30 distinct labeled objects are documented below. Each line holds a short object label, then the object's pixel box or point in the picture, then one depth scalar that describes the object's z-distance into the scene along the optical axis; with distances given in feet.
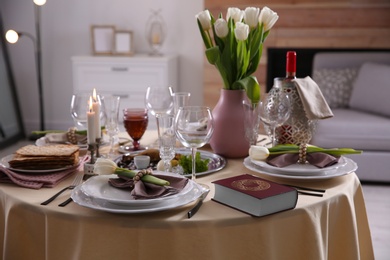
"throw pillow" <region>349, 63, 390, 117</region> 13.11
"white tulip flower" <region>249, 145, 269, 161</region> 6.03
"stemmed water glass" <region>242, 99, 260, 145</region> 6.43
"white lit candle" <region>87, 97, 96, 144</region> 5.90
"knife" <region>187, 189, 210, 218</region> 4.72
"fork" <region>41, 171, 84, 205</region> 5.10
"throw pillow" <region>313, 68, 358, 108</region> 13.93
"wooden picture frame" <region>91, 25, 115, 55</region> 16.33
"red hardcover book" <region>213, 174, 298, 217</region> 4.71
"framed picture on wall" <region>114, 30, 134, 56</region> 16.22
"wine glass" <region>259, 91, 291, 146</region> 6.32
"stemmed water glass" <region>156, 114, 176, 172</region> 5.88
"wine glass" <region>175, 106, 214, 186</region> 5.34
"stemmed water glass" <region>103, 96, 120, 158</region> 6.91
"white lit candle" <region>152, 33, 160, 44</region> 16.20
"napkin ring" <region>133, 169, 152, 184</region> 5.01
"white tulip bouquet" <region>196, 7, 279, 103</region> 6.42
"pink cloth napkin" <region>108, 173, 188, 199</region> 4.83
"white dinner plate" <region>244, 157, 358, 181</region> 5.57
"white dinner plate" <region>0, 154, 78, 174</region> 5.83
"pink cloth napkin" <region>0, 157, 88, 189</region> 5.55
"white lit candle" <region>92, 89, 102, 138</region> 6.01
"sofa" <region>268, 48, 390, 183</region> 12.13
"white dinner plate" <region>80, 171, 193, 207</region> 4.69
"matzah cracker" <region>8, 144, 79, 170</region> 5.90
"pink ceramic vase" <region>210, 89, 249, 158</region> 6.57
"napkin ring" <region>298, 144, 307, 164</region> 5.94
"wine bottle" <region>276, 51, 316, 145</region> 6.51
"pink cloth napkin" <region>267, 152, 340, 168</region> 5.83
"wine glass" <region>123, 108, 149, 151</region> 7.00
